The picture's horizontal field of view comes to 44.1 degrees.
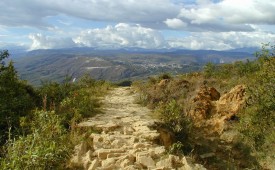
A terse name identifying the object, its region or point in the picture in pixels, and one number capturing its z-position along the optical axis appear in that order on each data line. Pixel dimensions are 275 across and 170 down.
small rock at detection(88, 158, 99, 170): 7.60
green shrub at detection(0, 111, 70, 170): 6.74
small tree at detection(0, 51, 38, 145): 11.10
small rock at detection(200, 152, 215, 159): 10.65
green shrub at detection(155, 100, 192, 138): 11.53
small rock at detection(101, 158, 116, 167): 7.74
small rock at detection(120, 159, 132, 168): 7.67
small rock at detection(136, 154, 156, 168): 7.83
